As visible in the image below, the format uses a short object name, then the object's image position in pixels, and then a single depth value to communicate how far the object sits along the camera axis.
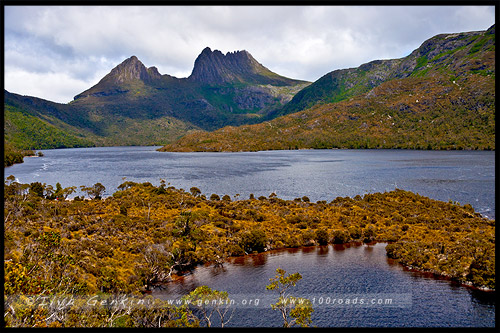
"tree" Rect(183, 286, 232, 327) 17.80
